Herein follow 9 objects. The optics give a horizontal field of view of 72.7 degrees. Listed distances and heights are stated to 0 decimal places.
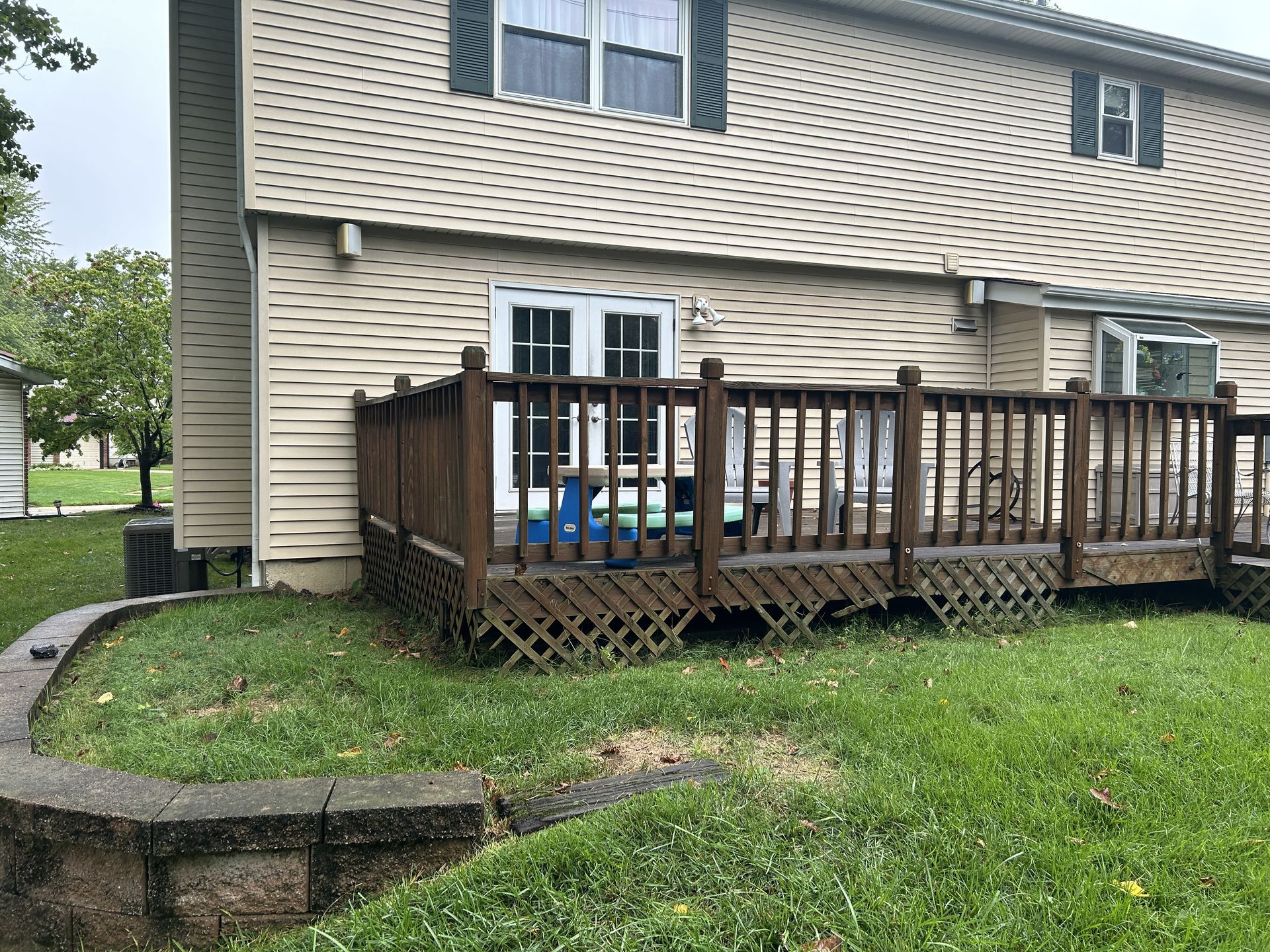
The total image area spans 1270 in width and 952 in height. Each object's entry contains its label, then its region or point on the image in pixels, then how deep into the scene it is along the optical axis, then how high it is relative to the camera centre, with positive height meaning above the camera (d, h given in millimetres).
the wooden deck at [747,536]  4281 -576
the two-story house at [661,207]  6598 +2079
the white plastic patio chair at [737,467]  5117 -171
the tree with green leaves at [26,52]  9930 +4640
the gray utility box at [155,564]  7324 -1094
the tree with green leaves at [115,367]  17219 +1375
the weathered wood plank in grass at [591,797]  2572 -1120
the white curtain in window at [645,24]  7371 +3573
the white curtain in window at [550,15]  7031 +3485
